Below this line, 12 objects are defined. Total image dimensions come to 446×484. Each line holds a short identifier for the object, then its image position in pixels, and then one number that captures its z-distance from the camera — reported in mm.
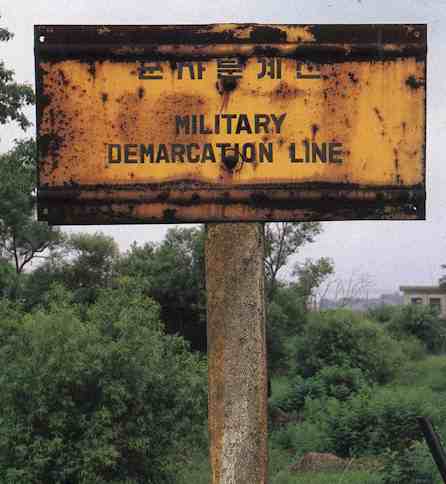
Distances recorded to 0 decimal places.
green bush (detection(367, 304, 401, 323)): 48219
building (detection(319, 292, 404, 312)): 50459
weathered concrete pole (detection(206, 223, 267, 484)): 2469
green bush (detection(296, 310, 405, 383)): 28828
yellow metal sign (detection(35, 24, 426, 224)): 2500
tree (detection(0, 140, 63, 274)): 21906
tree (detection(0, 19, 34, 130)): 22672
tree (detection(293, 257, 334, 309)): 43844
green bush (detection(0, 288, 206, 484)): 14359
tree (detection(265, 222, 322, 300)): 37938
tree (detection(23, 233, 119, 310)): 38981
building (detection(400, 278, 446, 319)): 69688
